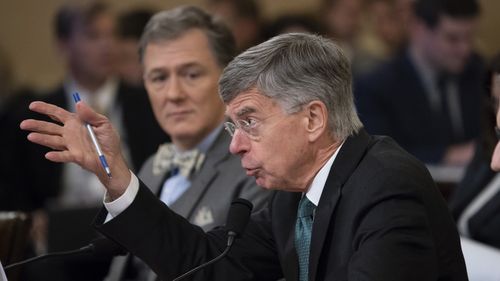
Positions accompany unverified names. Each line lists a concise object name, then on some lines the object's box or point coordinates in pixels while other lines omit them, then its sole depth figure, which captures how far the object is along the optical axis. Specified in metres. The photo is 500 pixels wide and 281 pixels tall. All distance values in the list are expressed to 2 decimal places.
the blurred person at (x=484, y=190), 7.65
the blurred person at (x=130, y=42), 13.13
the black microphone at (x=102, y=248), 6.08
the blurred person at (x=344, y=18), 14.45
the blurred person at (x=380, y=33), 13.98
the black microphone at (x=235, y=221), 5.34
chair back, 6.76
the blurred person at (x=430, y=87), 11.74
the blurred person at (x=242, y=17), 13.20
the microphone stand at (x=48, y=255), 5.92
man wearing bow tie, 7.14
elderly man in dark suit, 4.96
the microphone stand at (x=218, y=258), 5.28
